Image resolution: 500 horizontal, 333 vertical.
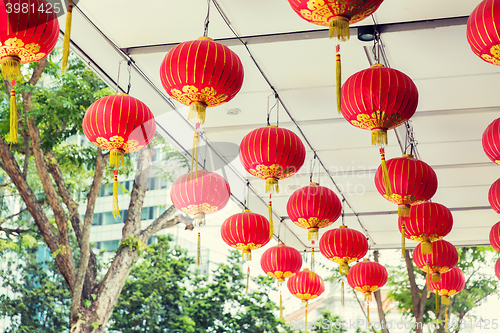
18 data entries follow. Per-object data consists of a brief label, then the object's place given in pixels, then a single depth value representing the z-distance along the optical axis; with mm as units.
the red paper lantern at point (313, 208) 3824
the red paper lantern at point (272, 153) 3113
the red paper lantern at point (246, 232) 4148
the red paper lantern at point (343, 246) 4535
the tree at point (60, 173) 5102
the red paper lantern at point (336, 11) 2020
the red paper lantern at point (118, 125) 2736
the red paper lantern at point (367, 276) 5418
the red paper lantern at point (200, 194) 3436
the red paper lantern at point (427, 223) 3961
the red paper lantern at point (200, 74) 2367
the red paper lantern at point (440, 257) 4688
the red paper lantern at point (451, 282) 5492
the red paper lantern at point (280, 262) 4996
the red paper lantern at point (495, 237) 4086
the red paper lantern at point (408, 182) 3348
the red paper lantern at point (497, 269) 4962
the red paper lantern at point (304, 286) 5625
